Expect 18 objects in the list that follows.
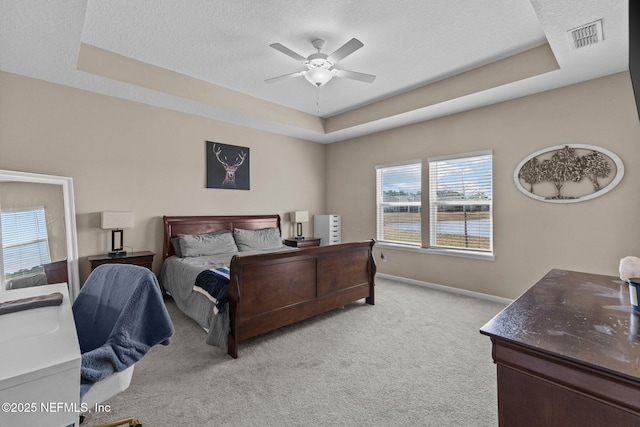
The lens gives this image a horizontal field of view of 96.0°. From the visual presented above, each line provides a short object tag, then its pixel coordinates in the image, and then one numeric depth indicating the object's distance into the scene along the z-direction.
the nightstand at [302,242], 5.17
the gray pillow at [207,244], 3.98
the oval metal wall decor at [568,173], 3.18
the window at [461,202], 4.15
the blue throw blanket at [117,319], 1.22
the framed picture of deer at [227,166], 4.68
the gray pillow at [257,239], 4.59
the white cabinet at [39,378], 0.80
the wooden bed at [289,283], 2.63
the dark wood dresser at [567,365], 0.81
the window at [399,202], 4.95
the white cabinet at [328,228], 5.79
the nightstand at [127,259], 3.34
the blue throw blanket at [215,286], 2.58
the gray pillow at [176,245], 4.05
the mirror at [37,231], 2.78
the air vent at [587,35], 2.36
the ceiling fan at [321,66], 2.63
